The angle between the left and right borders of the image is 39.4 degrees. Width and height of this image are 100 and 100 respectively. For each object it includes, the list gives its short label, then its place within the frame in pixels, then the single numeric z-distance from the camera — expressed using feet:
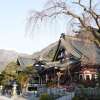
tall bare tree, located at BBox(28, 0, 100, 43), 30.13
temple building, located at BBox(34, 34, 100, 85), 53.13
